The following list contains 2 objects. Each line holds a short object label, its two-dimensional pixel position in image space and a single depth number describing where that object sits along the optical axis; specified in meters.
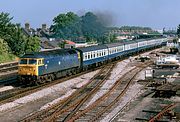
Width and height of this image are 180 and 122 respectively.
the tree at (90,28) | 134.88
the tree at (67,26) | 148.62
